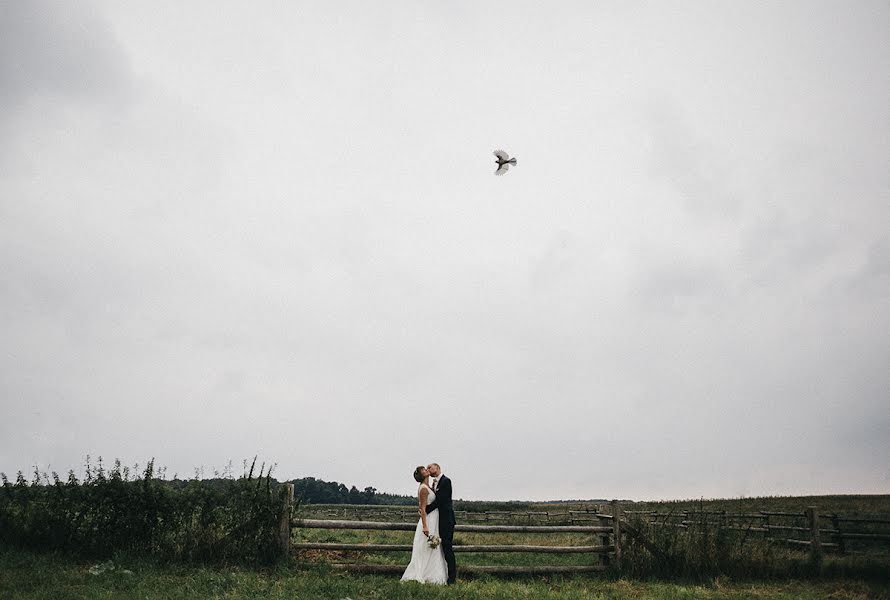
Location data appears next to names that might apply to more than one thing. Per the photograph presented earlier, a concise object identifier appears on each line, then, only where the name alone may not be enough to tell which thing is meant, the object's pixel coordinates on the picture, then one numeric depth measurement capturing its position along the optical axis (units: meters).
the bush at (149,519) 10.47
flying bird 17.17
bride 9.84
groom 10.01
